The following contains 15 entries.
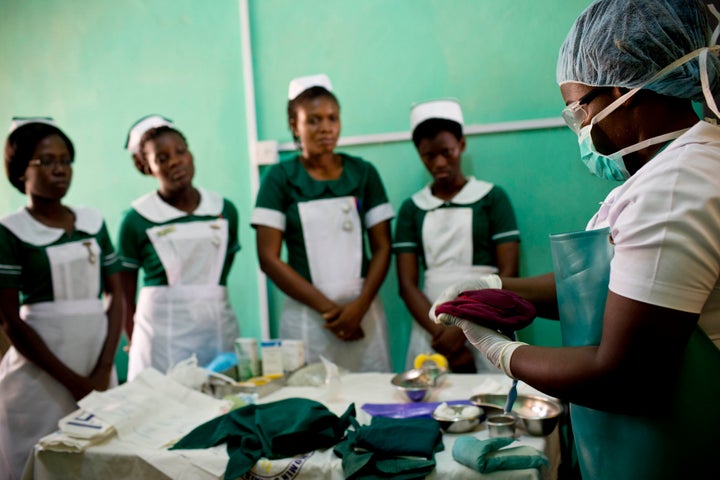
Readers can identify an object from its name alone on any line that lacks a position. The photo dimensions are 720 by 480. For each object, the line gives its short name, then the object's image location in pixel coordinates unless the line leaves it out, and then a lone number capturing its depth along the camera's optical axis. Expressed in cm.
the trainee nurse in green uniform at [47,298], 216
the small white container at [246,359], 208
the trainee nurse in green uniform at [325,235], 241
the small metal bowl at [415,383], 168
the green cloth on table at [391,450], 121
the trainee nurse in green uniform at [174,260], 249
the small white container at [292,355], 208
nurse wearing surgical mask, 84
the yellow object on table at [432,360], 193
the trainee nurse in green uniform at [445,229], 247
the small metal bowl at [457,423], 141
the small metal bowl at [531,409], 136
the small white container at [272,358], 206
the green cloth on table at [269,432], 133
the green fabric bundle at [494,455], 118
